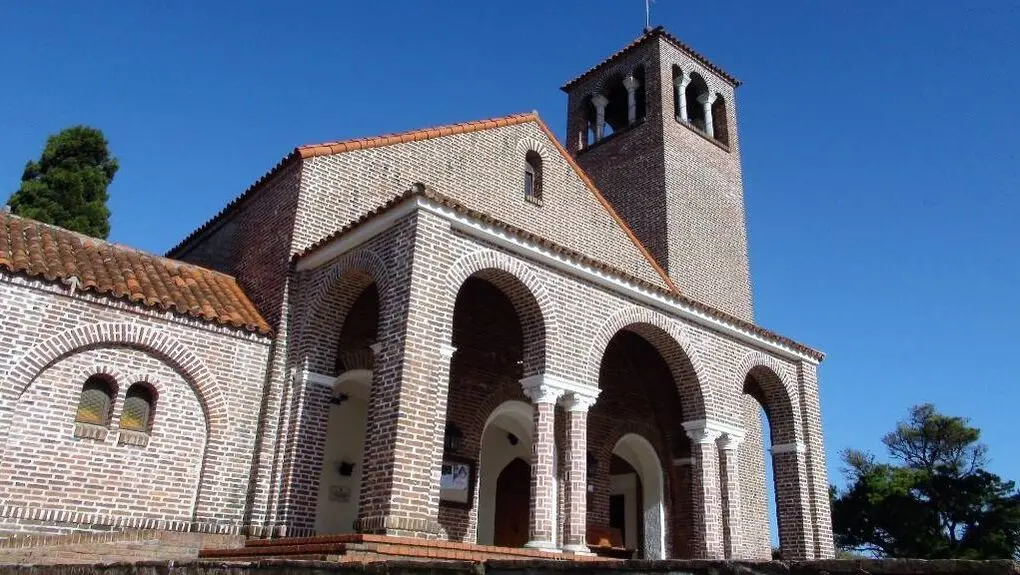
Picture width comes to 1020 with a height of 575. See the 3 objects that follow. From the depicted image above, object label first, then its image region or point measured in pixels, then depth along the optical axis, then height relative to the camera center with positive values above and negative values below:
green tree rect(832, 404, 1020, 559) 33.28 +3.67
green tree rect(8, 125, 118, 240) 20.52 +9.08
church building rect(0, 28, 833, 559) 9.76 +2.68
